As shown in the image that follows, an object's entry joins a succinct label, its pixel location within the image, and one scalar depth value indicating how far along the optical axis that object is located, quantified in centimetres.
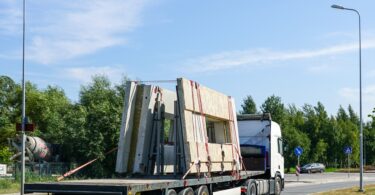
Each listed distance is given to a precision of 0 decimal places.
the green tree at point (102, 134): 3509
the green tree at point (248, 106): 6706
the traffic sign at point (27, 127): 2327
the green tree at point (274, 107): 6389
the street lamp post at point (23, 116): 2324
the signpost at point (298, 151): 3922
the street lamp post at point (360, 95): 2755
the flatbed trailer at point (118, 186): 1172
